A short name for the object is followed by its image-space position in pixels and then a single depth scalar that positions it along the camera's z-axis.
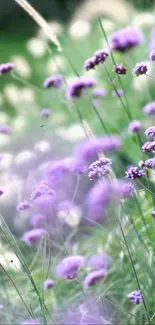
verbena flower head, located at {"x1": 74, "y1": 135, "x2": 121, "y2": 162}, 1.95
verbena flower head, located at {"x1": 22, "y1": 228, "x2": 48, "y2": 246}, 2.12
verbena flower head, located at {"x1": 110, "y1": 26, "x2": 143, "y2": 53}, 1.93
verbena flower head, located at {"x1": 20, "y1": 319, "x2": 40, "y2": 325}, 1.90
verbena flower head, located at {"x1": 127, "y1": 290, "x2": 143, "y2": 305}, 1.89
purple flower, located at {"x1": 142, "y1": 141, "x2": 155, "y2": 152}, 1.81
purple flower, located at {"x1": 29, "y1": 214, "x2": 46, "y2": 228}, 2.19
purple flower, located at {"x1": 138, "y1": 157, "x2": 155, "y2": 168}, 1.80
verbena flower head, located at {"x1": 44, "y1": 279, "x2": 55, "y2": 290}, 2.04
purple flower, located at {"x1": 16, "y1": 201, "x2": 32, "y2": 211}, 2.04
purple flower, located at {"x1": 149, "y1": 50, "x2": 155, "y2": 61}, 1.81
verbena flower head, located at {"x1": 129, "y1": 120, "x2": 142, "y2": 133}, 2.11
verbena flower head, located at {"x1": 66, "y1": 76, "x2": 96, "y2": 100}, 1.98
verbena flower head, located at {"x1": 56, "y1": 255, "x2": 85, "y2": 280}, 1.90
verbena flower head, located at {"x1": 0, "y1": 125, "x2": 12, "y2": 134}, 2.24
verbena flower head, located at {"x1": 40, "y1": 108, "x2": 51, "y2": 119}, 2.12
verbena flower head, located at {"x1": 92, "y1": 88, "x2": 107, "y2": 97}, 2.34
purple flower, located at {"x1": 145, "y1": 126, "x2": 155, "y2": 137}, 1.81
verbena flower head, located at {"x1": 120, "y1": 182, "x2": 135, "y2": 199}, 1.87
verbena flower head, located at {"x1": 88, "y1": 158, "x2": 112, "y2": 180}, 1.84
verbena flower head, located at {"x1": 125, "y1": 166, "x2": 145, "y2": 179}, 1.80
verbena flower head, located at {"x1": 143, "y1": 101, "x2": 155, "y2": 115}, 2.18
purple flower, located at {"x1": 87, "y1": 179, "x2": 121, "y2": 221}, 1.86
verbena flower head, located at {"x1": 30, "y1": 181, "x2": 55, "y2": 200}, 1.87
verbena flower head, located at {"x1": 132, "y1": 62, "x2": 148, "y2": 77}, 1.84
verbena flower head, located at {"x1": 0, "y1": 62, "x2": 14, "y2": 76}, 2.08
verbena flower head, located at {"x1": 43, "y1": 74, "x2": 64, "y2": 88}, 2.13
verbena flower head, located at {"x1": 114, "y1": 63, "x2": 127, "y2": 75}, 1.93
